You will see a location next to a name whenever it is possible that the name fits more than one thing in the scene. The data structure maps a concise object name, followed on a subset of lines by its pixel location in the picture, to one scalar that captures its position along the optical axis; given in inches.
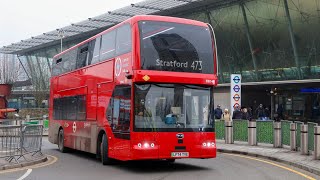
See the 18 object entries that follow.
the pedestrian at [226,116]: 989.9
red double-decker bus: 501.4
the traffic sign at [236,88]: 975.0
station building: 1299.2
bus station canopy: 1486.2
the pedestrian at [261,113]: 1203.0
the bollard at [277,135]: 768.3
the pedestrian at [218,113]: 1054.3
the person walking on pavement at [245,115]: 966.4
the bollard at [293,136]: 699.4
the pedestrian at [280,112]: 1421.0
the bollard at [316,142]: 579.4
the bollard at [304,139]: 640.3
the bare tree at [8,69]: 2628.0
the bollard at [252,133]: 826.8
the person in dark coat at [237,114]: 938.1
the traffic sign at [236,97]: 972.6
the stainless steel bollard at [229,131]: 886.5
